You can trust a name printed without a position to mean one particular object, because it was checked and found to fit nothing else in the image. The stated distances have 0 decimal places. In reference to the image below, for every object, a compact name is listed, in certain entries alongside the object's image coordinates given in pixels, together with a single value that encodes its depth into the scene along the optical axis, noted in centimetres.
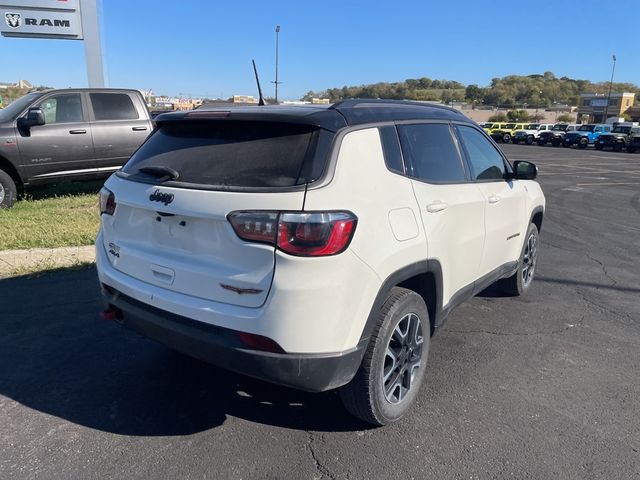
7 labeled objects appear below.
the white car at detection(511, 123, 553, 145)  4681
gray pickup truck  834
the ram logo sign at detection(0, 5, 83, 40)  1426
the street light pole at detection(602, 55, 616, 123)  7892
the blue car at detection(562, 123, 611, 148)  4134
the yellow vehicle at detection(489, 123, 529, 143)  4969
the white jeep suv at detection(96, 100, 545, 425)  246
